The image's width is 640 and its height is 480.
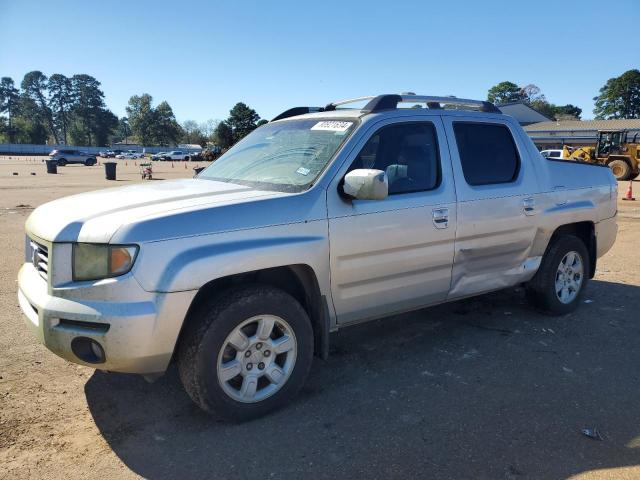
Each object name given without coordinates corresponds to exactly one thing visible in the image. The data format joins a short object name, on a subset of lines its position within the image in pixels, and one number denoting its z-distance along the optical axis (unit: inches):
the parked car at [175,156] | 3213.6
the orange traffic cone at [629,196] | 677.9
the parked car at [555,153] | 1246.4
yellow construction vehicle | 1047.0
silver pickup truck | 105.4
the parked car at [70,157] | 2116.1
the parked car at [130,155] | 3535.9
